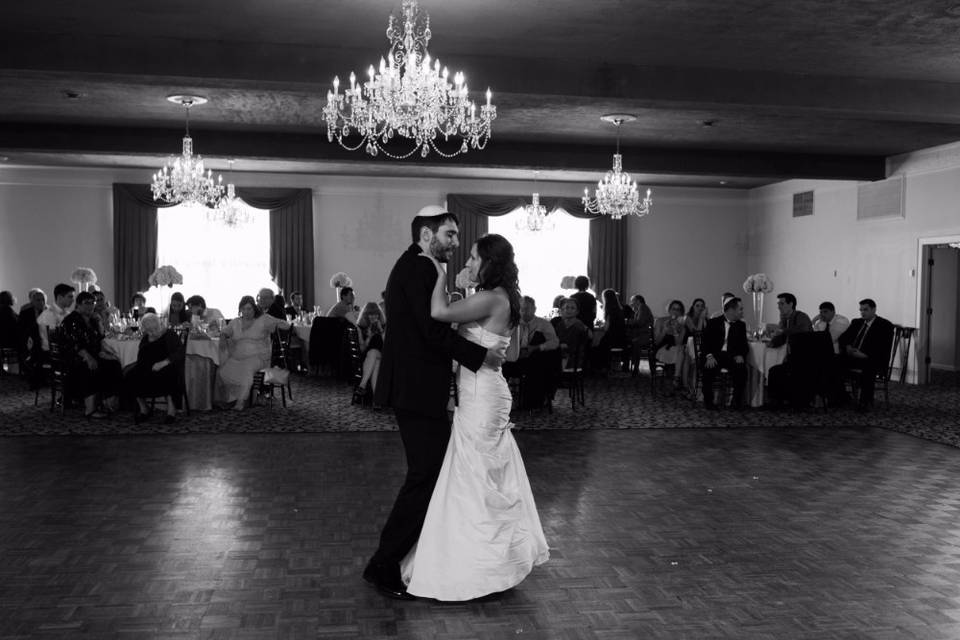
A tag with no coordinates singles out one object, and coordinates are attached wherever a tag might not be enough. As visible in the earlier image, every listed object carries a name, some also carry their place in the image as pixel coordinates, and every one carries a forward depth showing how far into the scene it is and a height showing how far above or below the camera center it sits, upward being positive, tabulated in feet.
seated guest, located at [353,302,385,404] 30.07 -2.49
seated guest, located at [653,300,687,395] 35.37 -2.86
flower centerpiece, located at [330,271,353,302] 44.65 -0.37
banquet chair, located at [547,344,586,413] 30.01 -3.42
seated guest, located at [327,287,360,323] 38.68 -1.53
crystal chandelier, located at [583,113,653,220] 34.40 +3.29
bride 11.66 -2.87
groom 11.60 -1.30
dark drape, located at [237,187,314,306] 51.34 +1.77
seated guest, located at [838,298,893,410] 31.30 -2.83
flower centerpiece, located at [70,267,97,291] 40.81 -0.17
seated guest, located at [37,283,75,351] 32.76 -1.59
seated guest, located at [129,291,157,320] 39.50 -1.60
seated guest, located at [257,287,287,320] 35.37 -1.26
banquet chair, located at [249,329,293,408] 29.32 -3.43
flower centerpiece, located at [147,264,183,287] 37.01 -0.14
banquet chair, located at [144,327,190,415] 26.99 -3.51
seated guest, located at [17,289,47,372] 34.63 -2.17
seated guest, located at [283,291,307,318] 43.76 -1.65
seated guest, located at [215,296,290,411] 29.35 -2.57
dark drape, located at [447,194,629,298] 53.26 +2.70
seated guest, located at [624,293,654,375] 41.83 -2.68
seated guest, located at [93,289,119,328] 33.27 -1.43
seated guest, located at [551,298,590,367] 30.71 -2.15
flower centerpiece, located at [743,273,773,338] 35.32 -0.43
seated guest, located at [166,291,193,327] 33.19 -1.50
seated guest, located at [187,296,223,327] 31.76 -1.36
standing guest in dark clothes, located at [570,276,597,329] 39.88 -1.47
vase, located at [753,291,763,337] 33.84 -2.03
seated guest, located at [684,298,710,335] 37.47 -1.88
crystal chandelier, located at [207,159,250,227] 45.32 +3.19
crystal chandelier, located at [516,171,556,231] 49.21 +3.34
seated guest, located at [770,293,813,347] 31.65 -1.63
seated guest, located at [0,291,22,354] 37.29 -2.38
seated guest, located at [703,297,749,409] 30.35 -2.57
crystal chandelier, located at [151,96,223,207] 30.63 +3.55
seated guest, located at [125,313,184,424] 26.32 -2.86
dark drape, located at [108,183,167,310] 49.55 +1.99
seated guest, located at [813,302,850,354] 33.30 -1.90
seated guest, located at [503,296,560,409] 28.84 -2.83
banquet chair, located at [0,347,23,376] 37.76 -3.69
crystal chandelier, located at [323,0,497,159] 19.97 +4.34
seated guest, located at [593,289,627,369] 40.96 -2.73
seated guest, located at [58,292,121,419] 27.40 -2.75
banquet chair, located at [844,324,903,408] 31.51 -3.77
